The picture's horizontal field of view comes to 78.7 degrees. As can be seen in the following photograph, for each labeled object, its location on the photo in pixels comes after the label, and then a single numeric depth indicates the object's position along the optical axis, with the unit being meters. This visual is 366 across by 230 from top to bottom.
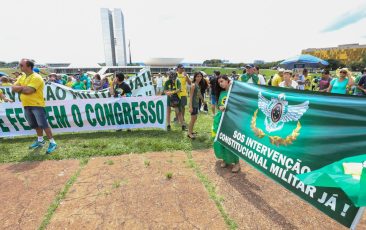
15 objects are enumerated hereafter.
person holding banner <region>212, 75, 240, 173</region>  3.98
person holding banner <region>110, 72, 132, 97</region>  6.40
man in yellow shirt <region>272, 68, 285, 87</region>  7.21
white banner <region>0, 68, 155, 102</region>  6.49
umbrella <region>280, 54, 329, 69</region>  13.62
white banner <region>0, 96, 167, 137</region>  6.00
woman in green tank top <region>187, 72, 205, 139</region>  5.71
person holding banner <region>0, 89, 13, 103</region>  6.02
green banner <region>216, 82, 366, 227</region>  2.12
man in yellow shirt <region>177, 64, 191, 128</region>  6.77
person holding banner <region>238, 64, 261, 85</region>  6.70
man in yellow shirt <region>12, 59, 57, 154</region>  4.52
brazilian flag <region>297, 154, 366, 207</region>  1.79
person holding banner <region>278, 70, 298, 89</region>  6.20
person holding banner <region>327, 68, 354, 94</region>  6.91
